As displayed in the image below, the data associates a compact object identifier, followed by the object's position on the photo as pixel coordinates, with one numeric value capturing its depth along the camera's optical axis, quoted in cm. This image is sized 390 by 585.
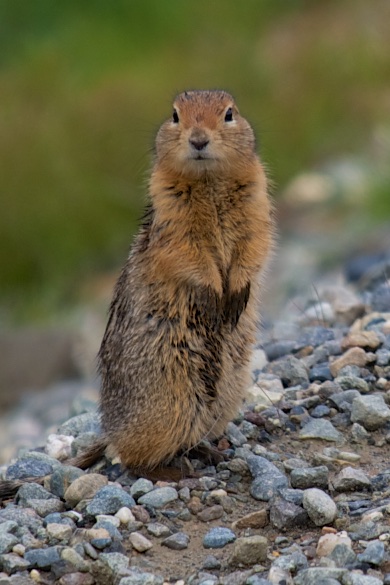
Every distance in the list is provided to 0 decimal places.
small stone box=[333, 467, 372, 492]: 980
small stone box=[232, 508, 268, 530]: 940
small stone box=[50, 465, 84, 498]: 1030
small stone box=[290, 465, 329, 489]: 991
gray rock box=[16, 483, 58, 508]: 1019
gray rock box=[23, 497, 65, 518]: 988
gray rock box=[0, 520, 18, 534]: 933
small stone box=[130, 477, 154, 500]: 1003
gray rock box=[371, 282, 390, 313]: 1453
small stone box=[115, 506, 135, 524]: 952
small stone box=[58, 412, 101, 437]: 1216
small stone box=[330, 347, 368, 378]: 1193
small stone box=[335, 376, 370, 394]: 1151
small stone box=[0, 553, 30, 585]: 884
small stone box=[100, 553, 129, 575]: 874
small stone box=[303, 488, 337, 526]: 927
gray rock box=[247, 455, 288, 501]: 992
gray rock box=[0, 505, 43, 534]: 949
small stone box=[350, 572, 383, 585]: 823
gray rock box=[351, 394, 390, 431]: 1075
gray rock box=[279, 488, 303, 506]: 954
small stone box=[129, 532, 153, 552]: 918
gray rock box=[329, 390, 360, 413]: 1115
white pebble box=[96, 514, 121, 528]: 945
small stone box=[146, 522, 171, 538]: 938
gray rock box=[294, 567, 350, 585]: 833
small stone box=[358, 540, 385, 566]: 859
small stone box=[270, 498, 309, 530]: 933
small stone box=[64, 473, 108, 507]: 993
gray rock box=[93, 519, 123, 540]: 922
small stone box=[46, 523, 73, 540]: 927
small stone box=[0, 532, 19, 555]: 908
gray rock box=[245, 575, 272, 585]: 839
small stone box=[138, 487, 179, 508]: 981
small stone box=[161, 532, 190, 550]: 923
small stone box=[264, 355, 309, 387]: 1213
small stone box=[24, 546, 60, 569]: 888
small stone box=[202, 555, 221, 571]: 885
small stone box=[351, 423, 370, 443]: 1077
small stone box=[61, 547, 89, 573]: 883
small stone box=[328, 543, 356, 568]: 863
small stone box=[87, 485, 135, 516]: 965
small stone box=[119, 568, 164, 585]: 855
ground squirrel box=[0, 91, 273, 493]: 1045
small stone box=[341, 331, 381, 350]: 1230
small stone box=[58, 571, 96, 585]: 867
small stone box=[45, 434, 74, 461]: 1160
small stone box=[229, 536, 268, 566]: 878
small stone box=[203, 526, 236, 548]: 920
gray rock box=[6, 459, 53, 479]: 1094
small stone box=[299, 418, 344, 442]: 1075
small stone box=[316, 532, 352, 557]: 883
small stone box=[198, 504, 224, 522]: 966
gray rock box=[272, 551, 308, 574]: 862
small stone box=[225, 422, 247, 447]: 1093
